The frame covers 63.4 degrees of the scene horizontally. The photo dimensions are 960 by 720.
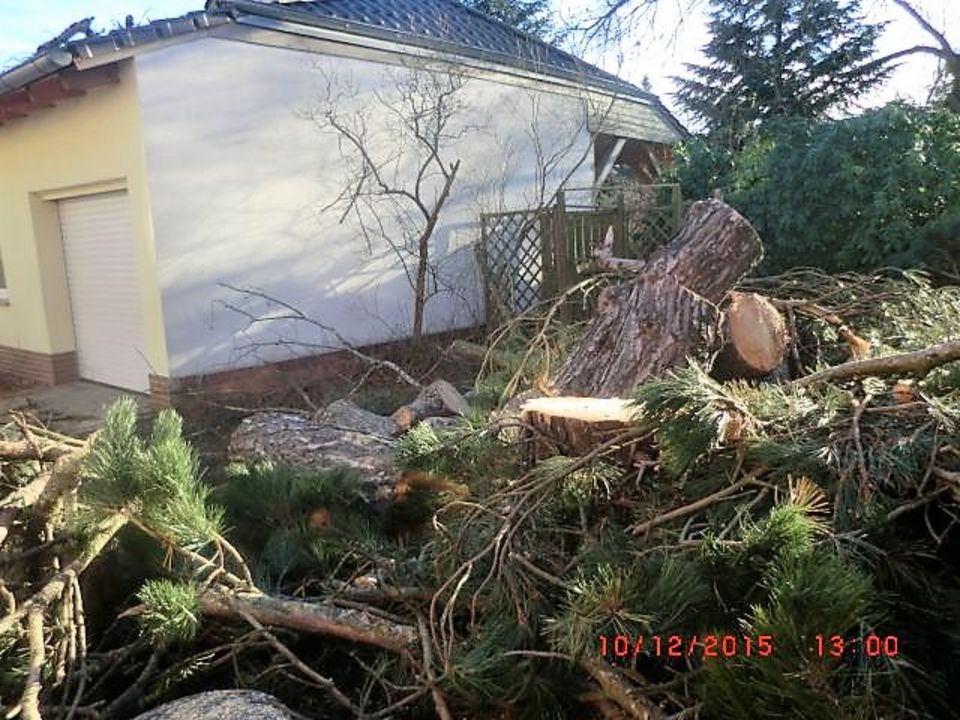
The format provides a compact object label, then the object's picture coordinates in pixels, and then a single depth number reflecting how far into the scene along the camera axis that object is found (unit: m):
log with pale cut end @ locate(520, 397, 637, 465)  2.48
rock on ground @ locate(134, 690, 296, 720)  1.91
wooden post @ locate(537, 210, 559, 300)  8.61
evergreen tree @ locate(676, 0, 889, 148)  16.77
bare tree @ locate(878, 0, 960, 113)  11.72
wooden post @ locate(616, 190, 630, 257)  8.60
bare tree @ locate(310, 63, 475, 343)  8.17
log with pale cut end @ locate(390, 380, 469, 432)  5.71
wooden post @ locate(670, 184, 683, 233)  8.55
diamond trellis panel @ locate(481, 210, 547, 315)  8.81
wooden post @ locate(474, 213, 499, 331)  8.84
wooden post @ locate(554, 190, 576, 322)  8.52
